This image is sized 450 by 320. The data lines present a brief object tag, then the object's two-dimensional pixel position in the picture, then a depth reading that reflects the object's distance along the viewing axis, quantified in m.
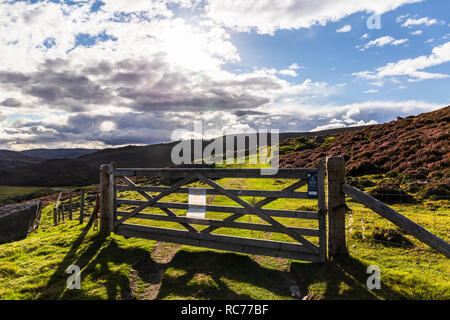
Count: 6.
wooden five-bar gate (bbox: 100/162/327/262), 6.47
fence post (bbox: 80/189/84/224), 13.74
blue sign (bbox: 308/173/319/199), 6.43
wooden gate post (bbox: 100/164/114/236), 9.66
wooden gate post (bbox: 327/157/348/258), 6.36
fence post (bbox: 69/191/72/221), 17.19
